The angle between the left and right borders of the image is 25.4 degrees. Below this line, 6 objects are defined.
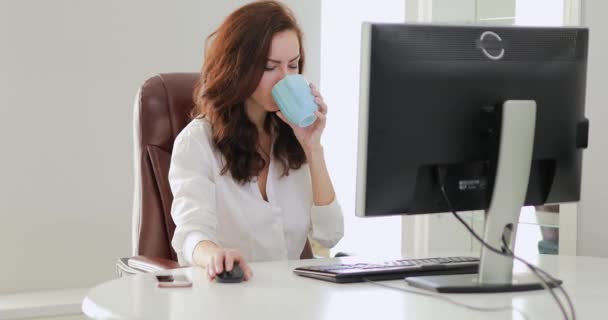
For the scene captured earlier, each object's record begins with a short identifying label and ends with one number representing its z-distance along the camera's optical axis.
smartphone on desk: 2.53
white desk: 2.30
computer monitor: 2.48
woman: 3.20
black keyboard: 2.63
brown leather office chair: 3.41
